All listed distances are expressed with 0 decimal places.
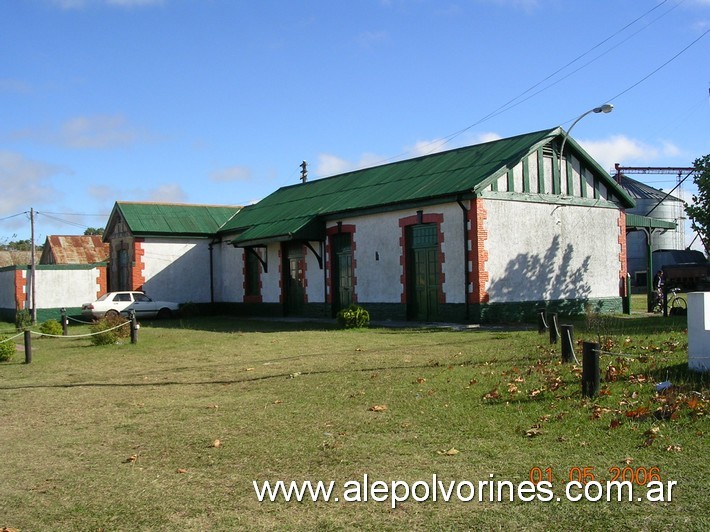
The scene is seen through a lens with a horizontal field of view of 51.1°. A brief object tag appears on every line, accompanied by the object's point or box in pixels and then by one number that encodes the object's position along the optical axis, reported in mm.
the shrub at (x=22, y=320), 27834
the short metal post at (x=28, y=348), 15984
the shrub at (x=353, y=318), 21969
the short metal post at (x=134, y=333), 19281
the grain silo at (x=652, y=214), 56188
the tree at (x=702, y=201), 21484
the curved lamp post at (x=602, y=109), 20453
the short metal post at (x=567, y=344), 11359
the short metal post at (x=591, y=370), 8648
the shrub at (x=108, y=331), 19219
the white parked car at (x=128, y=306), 30500
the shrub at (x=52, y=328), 24078
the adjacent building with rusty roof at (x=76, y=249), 46812
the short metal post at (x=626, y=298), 25953
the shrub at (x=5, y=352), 16672
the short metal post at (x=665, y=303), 22406
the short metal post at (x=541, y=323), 16406
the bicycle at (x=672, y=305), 22750
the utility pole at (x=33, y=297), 32094
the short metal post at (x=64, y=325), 24016
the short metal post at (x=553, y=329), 13867
